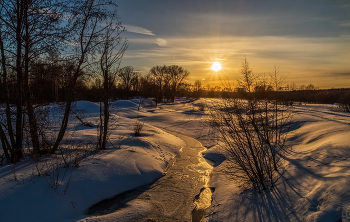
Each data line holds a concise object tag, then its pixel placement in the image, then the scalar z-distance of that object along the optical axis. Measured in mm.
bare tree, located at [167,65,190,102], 64606
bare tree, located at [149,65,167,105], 56219
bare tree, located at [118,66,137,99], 55375
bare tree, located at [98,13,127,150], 7602
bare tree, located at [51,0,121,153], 7102
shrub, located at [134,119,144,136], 11609
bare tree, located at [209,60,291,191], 5128
